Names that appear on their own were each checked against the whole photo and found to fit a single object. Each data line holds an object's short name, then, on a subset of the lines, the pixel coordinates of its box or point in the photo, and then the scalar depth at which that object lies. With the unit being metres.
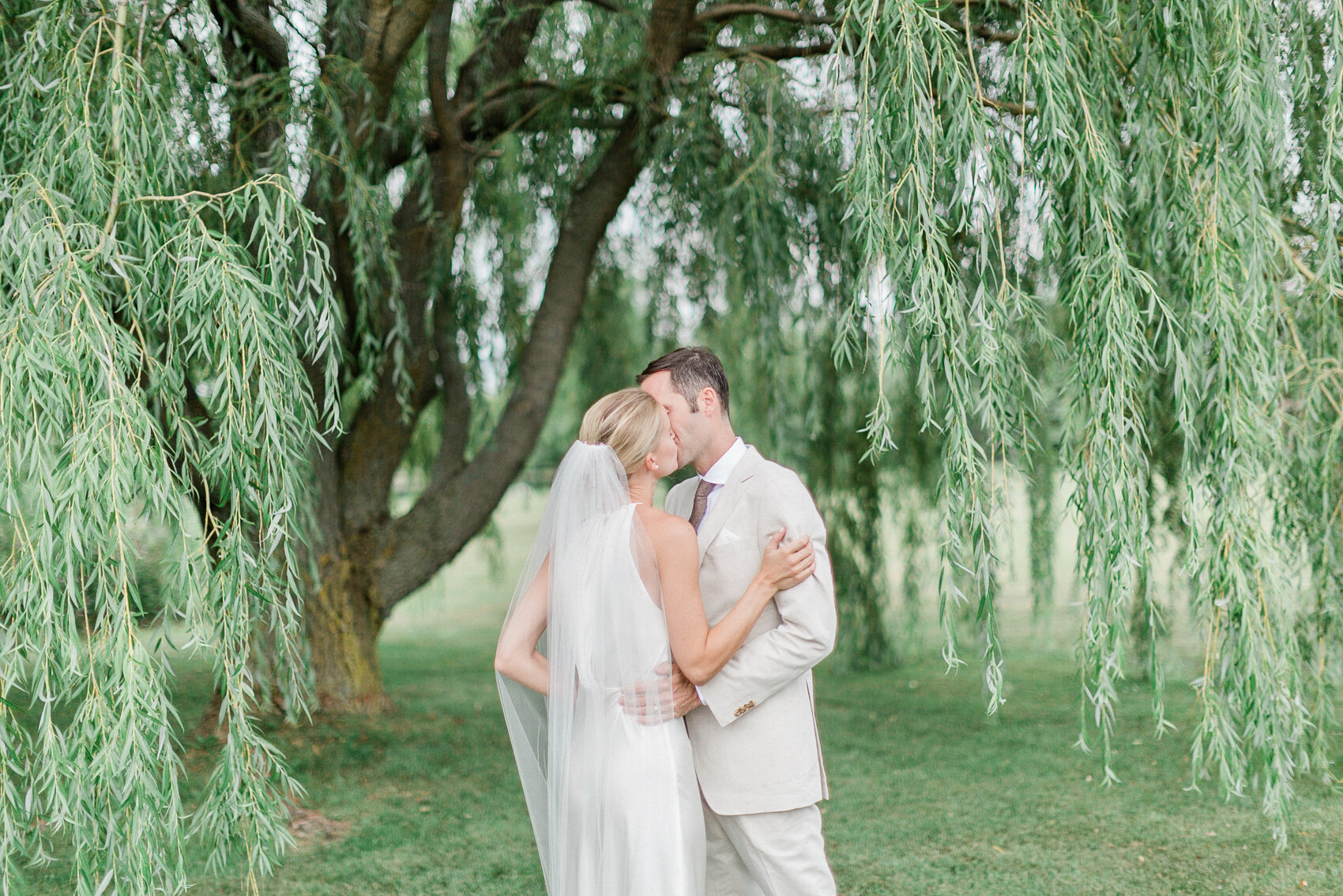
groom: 2.02
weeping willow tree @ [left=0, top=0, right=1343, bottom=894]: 2.14
